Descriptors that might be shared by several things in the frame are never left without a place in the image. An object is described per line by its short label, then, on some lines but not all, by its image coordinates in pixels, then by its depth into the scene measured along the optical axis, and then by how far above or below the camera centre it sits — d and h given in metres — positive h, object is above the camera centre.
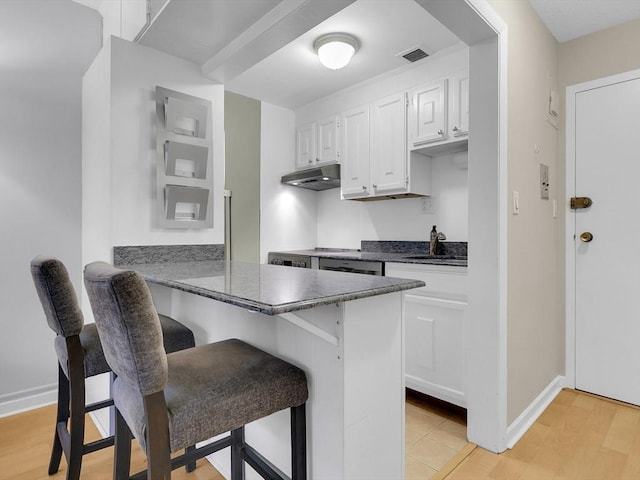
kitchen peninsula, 0.99 -0.34
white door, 2.24 +0.03
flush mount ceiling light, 2.37 +1.25
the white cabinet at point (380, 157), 2.84 +0.68
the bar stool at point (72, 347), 1.24 -0.41
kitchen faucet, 2.85 +0.00
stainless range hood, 3.27 +0.58
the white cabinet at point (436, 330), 2.15 -0.55
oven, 3.10 -0.18
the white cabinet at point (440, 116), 2.49 +0.89
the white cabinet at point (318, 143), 3.36 +0.94
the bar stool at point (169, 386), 0.79 -0.37
